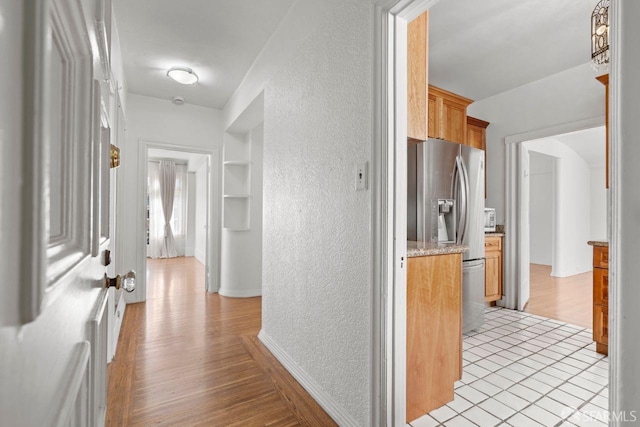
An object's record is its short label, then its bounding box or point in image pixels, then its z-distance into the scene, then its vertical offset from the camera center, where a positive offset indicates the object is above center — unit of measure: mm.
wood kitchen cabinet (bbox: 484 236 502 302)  3598 -648
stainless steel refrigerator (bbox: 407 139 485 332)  2777 +80
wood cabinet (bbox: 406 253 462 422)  1629 -653
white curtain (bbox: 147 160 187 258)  7402 +156
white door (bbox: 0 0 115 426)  257 +6
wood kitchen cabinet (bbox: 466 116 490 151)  3766 +1027
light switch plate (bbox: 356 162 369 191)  1468 +181
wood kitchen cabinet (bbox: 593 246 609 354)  2449 -676
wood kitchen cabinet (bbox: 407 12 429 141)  1756 +791
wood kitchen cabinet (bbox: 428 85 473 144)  3105 +1043
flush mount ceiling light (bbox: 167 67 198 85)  3076 +1404
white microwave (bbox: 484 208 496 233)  3711 -73
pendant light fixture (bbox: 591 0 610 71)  1725 +1040
